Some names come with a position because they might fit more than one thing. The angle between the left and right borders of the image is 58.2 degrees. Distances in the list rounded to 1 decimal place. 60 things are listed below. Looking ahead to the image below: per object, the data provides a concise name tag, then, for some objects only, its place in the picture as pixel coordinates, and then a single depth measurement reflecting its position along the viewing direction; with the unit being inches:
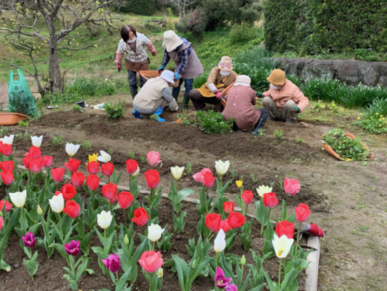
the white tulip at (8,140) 110.5
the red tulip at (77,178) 84.7
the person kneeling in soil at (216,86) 226.5
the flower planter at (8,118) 221.9
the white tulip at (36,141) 107.8
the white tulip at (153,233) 65.9
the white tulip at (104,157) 99.0
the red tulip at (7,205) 83.3
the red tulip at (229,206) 79.0
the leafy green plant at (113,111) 215.8
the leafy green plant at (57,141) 175.3
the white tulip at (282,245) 60.1
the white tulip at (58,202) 73.9
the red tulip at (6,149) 103.5
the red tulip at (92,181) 84.1
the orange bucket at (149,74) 259.6
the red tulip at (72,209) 73.3
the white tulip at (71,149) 99.9
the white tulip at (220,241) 62.2
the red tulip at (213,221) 67.8
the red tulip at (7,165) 92.3
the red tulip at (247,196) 81.7
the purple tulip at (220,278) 60.0
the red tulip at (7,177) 87.4
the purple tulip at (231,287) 59.1
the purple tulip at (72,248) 69.7
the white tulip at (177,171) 88.8
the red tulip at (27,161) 92.0
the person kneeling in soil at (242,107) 191.8
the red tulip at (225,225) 68.5
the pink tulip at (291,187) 84.0
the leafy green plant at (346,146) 167.6
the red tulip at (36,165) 89.9
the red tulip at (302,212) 72.6
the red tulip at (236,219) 70.4
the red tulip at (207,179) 85.5
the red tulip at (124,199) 75.9
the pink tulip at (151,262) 56.0
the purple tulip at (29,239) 74.7
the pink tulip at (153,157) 93.8
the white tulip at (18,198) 76.3
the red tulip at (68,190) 78.4
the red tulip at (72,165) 92.4
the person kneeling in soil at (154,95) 221.6
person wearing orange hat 203.3
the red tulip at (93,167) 89.9
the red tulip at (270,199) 77.3
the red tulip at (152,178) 84.7
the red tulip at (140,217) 70.4
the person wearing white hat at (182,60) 237.6
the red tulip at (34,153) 100.2
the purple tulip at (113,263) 61.6
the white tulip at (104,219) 70.9
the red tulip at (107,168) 90.2
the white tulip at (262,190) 84.5
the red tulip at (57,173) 88.0
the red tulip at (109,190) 80.3
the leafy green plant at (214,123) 188.1
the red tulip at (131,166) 89.3
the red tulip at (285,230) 66.1
